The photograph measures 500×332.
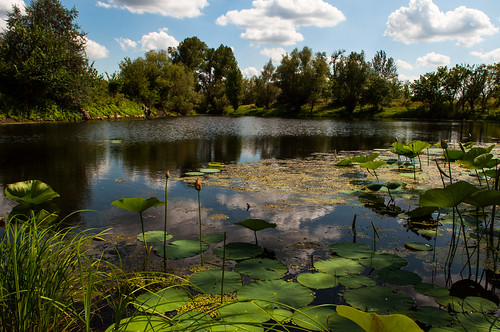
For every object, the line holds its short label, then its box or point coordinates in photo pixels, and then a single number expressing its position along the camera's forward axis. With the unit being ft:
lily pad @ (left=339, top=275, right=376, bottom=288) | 8.09
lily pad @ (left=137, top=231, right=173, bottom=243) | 10.97
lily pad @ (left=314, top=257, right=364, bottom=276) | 8.77
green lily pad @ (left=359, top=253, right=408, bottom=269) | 9.18
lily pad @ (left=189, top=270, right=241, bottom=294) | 7.75
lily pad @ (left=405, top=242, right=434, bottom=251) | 11.09
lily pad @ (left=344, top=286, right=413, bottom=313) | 7.02
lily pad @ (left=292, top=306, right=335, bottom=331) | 6.56
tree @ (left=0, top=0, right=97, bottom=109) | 69.15
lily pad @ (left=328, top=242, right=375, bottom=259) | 9.85
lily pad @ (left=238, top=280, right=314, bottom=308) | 7.14
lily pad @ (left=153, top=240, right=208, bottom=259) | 9.95
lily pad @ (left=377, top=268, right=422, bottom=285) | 8.27
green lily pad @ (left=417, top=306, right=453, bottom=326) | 6.63
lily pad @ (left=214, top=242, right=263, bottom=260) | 9.88
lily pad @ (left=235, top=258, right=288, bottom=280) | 8.54
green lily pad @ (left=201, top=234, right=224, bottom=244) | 11.00
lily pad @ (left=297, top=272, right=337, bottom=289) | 8.09
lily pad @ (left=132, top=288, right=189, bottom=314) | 6.60
